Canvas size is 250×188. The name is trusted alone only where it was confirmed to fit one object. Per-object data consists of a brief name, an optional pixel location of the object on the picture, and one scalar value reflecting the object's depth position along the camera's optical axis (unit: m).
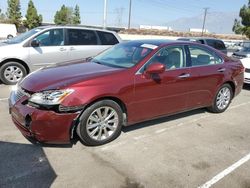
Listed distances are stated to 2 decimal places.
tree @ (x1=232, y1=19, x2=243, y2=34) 53.82
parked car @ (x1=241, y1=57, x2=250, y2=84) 6.39
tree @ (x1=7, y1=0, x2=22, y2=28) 42.10
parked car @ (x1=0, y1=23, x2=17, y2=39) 26.57
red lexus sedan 2.71
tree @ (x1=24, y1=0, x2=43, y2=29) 43.82
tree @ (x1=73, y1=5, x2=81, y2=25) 56.18
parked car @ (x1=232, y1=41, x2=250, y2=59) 9.54
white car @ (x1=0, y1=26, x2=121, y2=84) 5.38
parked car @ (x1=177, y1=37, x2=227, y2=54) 10.62
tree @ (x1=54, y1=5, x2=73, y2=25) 51.10
